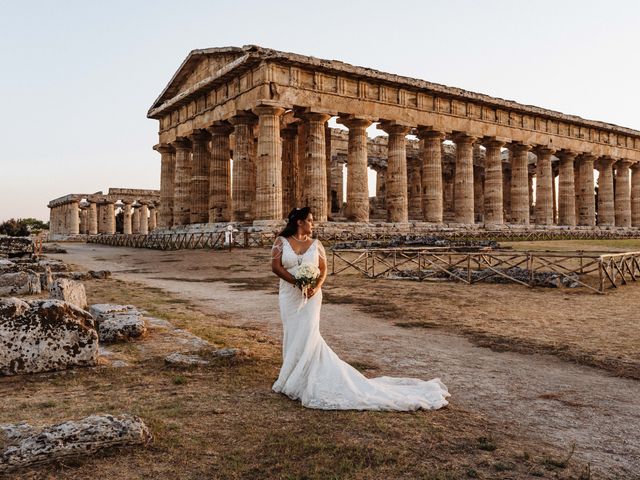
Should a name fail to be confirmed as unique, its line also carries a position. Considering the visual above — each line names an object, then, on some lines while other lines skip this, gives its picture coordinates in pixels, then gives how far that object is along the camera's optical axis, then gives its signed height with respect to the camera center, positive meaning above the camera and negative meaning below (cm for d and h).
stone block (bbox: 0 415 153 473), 333 -138
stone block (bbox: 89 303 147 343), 704 -124
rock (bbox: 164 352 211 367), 588 -145
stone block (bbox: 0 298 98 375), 547 -110
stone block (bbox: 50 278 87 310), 879 -96
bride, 462 -129
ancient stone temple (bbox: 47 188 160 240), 6238 +350
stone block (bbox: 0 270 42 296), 1191 -107
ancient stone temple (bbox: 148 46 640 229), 2948 +669
